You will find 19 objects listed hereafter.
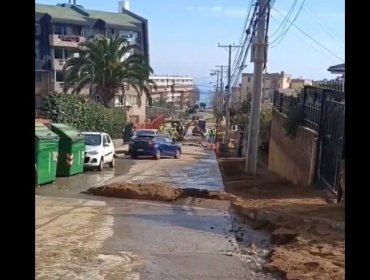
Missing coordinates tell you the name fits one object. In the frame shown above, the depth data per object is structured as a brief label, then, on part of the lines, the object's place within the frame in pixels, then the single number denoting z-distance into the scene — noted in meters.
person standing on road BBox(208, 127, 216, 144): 64.48
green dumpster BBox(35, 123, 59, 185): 15.48
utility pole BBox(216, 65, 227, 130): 91.94
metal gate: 13.10
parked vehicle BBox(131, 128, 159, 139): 33.98
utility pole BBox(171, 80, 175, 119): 105.11
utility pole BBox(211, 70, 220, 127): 113.81
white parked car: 21.84
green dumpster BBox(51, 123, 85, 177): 18.45
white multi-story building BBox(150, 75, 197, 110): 132.00
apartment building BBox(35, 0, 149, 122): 66.38
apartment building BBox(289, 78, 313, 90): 112.82
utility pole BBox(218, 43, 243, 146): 59.53
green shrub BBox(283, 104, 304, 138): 19.16
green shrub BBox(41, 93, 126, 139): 30.33
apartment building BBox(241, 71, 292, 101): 116.23
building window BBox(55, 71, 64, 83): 67.94
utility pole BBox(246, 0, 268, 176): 21.56
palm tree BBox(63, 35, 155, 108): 42.47
